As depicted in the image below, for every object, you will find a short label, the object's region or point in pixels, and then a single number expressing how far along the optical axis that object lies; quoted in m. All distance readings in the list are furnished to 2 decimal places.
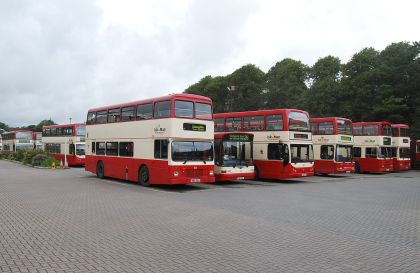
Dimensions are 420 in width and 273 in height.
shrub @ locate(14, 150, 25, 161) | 43.95
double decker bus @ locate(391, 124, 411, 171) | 33.41
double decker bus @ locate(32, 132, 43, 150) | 58.46
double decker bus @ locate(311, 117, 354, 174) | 26.11
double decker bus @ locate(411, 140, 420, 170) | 40.09
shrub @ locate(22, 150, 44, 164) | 37.34
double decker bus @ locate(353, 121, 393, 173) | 30.78
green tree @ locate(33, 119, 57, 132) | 140.75
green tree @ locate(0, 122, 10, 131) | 163.45
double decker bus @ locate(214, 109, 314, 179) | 21.27
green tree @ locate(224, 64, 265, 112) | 65.50
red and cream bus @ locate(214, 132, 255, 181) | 19.80
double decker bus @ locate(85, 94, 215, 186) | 17.00
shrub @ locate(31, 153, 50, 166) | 35.31
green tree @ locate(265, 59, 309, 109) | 60.56
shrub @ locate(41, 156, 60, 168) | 33.47
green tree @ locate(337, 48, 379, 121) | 46.19
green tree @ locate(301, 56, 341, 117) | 49.25
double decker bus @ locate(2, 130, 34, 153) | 51.88
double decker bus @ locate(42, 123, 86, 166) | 35.06
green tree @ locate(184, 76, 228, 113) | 73.50
